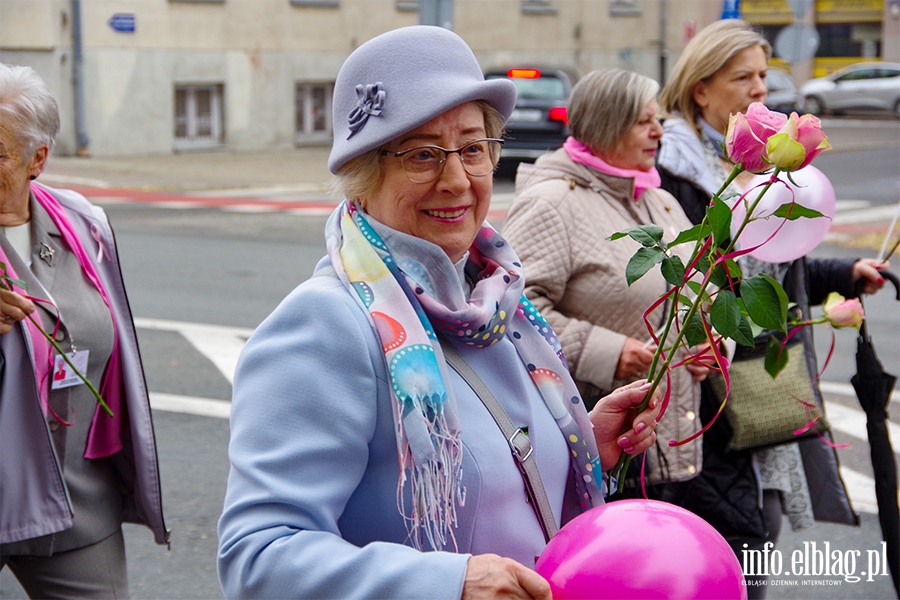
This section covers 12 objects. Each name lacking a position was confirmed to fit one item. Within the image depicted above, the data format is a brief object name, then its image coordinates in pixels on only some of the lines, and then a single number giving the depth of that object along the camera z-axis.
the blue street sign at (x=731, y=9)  15.11
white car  34.06
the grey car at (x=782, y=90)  27.38
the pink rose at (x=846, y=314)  3.02
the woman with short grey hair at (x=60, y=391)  2.79
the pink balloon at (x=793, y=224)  3.04
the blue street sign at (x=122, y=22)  20.50
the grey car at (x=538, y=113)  17.50
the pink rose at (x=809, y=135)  1.83
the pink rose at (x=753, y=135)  1.86
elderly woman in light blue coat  1.77
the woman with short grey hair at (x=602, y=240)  3.31
